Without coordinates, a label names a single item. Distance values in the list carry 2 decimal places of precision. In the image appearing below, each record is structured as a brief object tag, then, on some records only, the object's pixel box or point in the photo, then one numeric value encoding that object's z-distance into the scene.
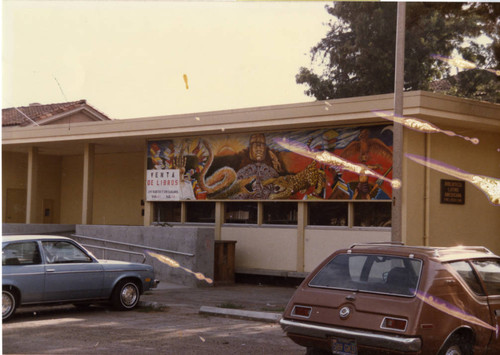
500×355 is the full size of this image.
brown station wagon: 6.80
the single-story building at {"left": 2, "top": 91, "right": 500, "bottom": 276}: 16.44
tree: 32.56
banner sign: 21.06
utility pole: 12.94
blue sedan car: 11.14
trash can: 18.62
